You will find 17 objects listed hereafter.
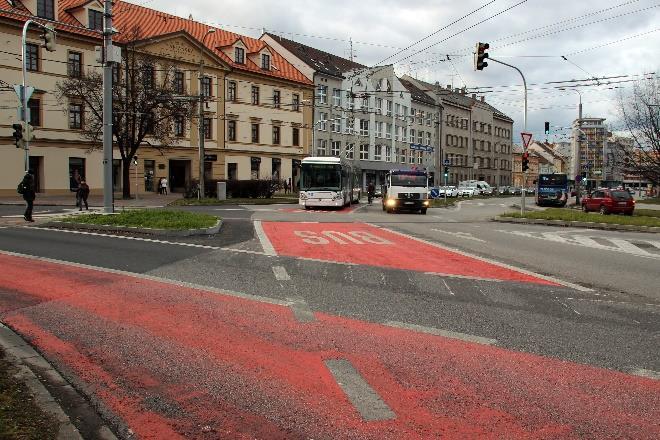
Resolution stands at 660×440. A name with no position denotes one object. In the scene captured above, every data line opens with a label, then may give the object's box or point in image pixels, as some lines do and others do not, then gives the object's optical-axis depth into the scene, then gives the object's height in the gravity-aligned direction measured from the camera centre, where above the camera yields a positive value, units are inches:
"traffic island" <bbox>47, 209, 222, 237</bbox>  647.1 -43.7
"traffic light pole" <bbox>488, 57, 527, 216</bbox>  1143.0 +214.8
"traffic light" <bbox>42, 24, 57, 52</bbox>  931.3 +232.3
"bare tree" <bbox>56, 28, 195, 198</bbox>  1499.8 +220.2
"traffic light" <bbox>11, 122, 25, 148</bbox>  970.3 +86.2
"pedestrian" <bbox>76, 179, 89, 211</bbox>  1127.0 -10.1
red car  1381.6 -35.3
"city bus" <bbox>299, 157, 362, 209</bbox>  1326.3 +9.6
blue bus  2004.6 -10.8
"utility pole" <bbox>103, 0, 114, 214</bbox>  786.8 +101.2
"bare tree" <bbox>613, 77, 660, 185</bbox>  1718.8 +143.5
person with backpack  810.4 -7.5
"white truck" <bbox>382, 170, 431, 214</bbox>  1316.4 -10.4
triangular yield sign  1138.0 +93.7
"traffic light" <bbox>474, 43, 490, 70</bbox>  902.4 +200.0
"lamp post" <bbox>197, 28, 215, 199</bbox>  1416.1 +84.1
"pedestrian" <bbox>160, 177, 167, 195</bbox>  1905.8 -0.3
